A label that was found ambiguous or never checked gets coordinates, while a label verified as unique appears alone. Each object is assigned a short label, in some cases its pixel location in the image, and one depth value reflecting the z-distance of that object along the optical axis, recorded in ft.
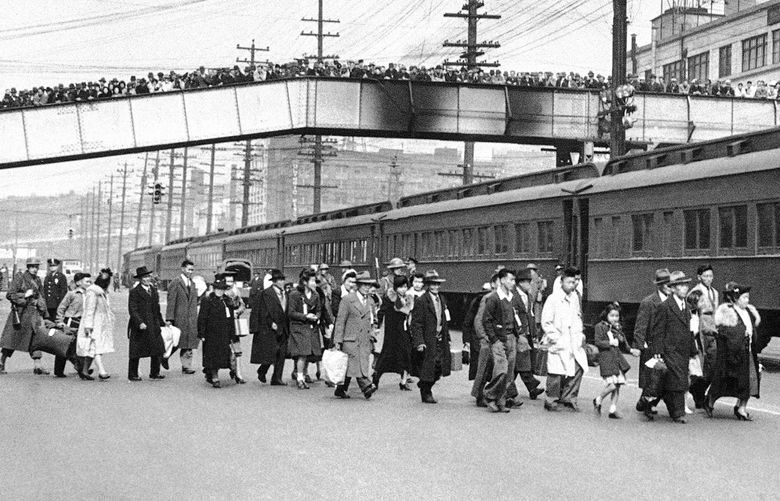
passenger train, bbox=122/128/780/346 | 68.39
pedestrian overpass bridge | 140.05
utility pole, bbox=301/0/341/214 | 198.80
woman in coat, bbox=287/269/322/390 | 55.57
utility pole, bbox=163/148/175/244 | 320.29
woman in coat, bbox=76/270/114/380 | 58.59
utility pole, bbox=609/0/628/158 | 96.73
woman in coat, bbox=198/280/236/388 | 55.72
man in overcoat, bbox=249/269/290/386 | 56.08
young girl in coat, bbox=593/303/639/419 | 44.73
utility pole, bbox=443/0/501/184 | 155.63
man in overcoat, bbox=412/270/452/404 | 49.52
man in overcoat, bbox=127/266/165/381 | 57.93
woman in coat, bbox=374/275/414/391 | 52.47
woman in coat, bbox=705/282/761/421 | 44.24
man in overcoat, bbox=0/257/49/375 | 62.03
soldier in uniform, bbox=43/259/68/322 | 83.41
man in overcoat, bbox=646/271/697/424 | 42.93
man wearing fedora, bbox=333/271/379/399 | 51.13
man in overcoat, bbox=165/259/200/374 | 63.52
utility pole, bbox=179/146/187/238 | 324.19
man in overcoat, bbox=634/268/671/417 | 43.60
